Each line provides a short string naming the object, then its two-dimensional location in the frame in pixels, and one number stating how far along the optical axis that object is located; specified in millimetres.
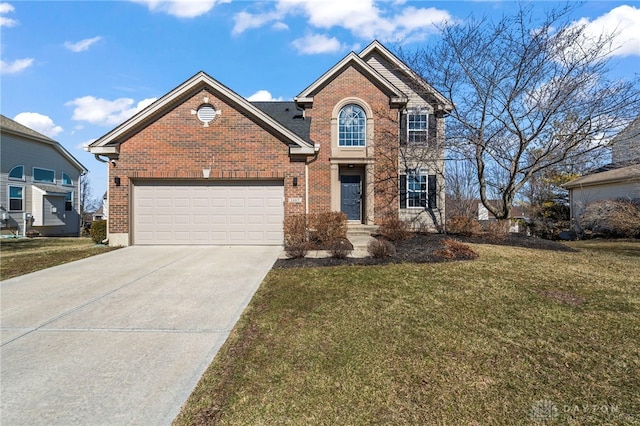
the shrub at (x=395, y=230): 11055
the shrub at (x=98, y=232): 11474
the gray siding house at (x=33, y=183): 21328
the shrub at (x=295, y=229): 9676
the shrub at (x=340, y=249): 8008
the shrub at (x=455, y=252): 8016
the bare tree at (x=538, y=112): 11656
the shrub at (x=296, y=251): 8266
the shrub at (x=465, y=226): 12172
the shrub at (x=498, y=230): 11292
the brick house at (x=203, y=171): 10906
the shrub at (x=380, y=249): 8016
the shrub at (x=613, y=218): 15648
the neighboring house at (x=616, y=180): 12977
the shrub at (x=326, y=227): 9922
